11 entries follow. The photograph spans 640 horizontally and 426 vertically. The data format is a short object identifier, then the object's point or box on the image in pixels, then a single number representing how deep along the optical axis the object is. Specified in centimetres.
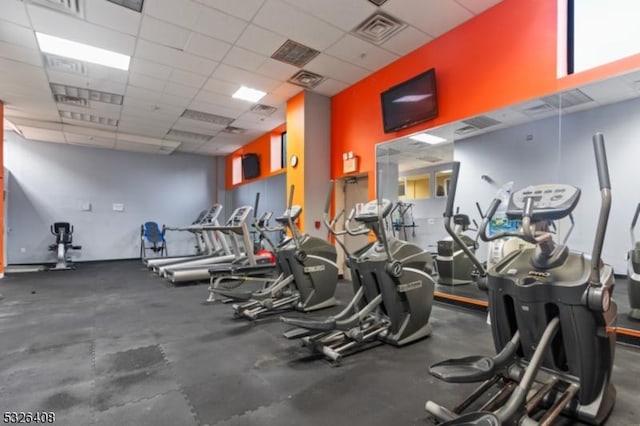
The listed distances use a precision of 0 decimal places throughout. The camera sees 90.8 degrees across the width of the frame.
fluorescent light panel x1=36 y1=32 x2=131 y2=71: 455
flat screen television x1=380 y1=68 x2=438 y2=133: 466
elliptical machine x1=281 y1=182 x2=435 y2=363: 282
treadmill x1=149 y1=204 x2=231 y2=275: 712
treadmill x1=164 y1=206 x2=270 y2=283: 559
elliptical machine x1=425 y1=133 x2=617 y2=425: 162
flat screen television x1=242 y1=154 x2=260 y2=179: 944
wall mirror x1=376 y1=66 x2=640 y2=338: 336
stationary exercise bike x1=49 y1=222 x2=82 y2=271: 843
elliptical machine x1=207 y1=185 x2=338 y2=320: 405
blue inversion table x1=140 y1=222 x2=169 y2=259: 1012
